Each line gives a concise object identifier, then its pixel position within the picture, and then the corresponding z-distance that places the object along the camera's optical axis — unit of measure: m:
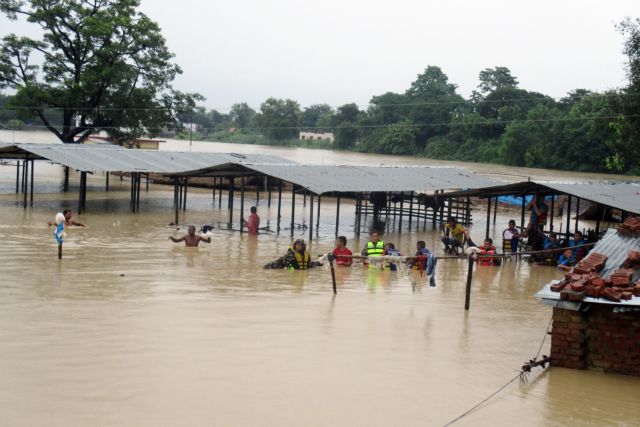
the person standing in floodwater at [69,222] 19.31
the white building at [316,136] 70.44
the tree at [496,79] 59.69
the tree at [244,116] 93.62
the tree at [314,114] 81.94
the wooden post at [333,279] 11.58
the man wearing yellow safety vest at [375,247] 14.71
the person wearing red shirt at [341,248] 14.80
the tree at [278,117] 65.94
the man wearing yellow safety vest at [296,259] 14.73
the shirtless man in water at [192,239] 17.41
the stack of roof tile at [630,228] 10.91
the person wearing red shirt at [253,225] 20.62
